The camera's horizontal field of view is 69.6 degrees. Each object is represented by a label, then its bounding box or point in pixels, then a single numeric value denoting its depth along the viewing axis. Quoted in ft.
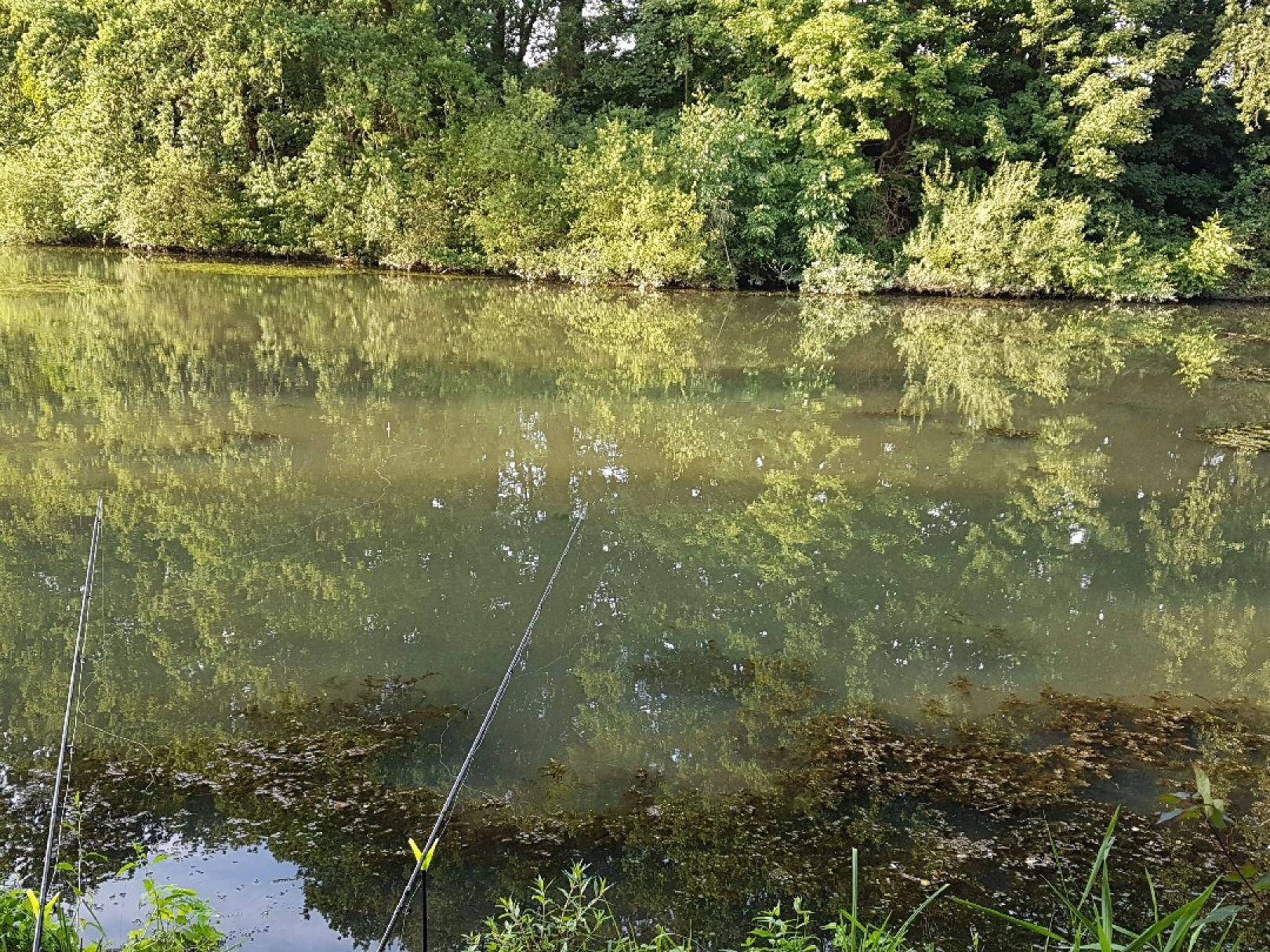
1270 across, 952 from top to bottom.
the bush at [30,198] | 63.52
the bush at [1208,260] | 58.44
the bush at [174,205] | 60.54
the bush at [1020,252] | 56.24
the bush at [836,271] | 58.34
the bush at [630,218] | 55.77
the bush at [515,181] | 60.13
